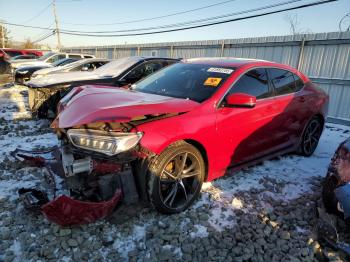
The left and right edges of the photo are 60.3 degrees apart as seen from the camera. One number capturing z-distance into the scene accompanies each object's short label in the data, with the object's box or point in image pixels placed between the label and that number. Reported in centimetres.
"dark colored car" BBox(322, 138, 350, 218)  264
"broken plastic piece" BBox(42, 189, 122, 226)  255
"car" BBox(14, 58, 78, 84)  1208
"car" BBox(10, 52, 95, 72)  1535
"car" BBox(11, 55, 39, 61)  1936
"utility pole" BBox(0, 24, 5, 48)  5119
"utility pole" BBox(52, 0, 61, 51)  4085
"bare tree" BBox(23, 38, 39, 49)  5529
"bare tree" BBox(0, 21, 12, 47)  5197
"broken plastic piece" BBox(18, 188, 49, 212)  292
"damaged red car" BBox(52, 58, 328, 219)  279
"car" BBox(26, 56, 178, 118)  648
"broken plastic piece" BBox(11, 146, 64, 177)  329
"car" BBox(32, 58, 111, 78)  906
